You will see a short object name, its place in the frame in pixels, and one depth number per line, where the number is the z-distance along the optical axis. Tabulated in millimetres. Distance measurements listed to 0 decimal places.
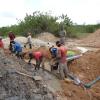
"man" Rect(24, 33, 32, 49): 8763
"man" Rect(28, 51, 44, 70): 6002
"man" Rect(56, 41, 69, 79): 5961
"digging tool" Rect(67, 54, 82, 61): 6908
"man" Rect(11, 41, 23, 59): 6497
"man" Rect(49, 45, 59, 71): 6291
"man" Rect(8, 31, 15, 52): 7694
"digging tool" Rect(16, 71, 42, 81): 5576
